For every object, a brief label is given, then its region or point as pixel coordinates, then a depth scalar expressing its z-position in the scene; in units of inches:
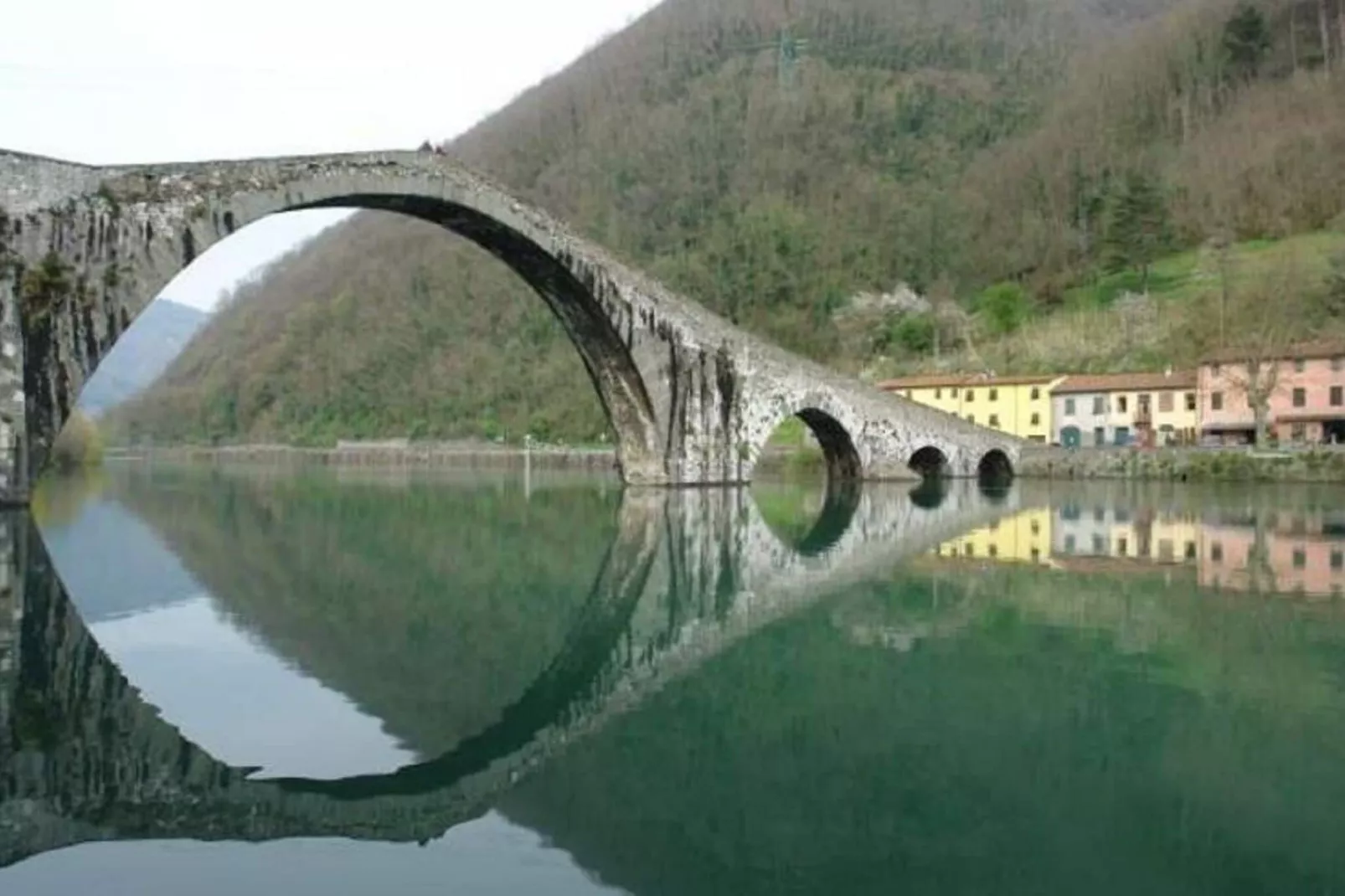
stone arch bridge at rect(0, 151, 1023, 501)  1117.1
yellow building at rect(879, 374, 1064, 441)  2503.7
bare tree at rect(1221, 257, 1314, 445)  2052.2
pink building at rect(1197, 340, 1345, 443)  2139.5
